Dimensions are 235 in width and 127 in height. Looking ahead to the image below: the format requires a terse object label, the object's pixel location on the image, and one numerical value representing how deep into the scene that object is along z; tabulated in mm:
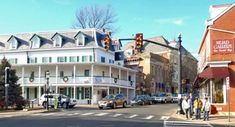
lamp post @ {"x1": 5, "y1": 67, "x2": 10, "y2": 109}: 30342
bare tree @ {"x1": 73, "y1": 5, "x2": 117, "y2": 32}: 63275
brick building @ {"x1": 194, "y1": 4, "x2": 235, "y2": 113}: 25433
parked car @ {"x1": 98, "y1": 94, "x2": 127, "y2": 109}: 35456
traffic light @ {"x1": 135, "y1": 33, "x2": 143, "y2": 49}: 25069
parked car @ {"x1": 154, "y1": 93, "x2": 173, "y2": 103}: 54639
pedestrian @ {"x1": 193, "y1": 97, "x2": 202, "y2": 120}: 23671
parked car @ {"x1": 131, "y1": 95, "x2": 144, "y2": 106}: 45422
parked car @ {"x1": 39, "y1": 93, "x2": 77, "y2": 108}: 36342
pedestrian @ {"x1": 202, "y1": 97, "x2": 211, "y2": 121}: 22880
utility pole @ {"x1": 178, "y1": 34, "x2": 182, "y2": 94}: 27092
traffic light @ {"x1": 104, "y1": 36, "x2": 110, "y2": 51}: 26024
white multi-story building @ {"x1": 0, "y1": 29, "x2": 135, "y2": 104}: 49229
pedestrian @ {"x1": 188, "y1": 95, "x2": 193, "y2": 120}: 24633
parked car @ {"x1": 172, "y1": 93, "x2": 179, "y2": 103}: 58912
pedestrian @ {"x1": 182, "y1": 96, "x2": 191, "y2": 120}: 24433
